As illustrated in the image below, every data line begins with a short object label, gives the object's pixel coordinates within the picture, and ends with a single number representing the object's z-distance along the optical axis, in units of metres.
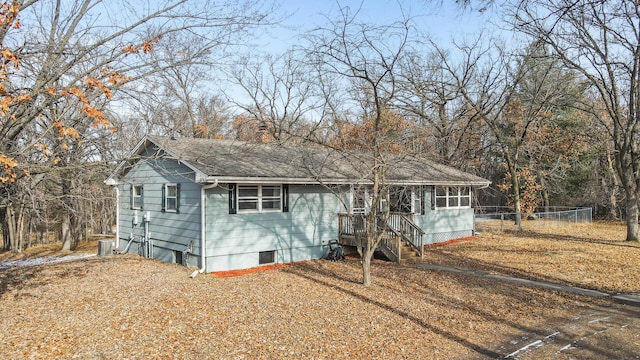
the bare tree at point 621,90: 15.48
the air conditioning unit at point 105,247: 15.58
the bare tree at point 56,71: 5.48
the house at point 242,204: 11.94
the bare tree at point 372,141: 9.08
